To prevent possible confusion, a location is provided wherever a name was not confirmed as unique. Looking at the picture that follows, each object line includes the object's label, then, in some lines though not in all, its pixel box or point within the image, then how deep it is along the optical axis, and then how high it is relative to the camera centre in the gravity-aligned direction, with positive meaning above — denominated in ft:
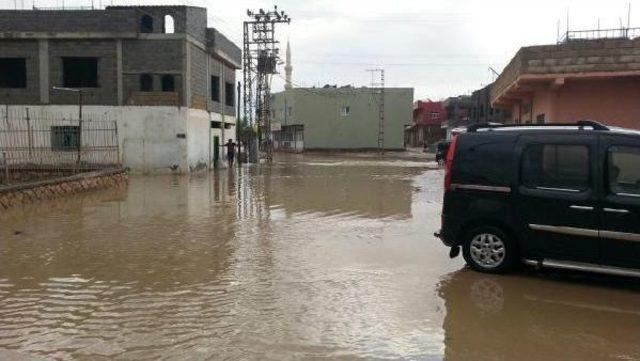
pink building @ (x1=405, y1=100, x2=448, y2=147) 281.74 +10.53
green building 214.90 +9.63
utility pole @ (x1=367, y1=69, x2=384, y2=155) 213.66 +9.98
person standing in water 114.21 -1.64
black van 22.59 -2.16
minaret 297.31 +38.20
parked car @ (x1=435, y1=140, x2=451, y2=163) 127.24 -2.11
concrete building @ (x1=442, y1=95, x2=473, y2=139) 235.40 +13.82
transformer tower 138.92 +19.41
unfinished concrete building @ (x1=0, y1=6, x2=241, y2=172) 92.68 +11.21
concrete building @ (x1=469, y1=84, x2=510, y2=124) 174.50 +11.43
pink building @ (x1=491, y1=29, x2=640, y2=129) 52.44 +5.95
